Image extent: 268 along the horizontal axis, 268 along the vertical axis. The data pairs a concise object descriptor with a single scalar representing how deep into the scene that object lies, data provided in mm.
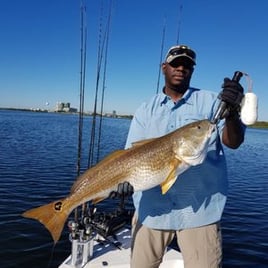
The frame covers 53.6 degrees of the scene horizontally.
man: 2483
